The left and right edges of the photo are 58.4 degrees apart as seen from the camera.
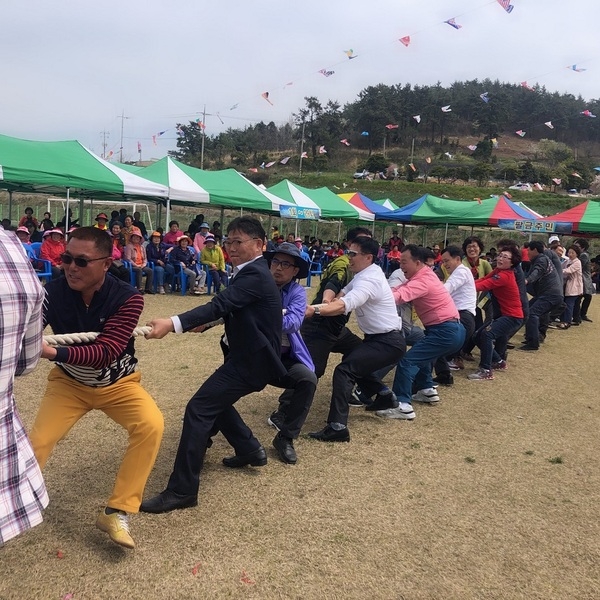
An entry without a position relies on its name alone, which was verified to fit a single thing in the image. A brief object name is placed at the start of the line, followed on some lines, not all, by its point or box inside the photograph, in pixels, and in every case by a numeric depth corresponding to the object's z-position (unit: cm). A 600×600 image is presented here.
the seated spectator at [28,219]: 1370
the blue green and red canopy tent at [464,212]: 1975
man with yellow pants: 267
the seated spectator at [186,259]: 1263
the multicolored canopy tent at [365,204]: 2211
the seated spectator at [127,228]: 1210
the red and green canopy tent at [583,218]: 1845
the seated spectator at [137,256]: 1177
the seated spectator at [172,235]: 1347
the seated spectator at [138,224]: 1448
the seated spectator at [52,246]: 1038
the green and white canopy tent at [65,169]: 1023
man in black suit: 320
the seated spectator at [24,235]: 1055
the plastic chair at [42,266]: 1027
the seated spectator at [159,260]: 1245
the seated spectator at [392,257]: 2094
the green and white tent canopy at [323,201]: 1830
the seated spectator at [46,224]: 1387
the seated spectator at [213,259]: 1288
